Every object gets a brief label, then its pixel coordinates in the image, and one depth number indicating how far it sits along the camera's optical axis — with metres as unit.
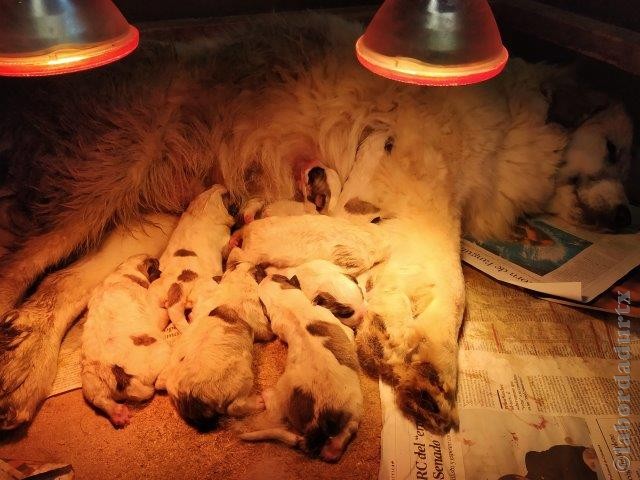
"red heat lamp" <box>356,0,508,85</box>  0.55
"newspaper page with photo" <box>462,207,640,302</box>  0.79
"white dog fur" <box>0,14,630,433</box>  0.73
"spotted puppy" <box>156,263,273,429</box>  0.60
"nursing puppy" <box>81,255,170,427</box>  0.63
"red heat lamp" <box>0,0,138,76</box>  0.52
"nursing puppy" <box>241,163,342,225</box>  0.80
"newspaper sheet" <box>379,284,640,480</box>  0.60
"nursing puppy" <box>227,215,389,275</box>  0.72
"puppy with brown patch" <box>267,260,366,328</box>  0.68
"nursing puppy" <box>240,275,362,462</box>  0.59
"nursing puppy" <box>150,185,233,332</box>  0.70
